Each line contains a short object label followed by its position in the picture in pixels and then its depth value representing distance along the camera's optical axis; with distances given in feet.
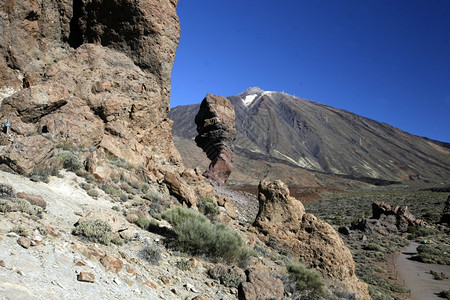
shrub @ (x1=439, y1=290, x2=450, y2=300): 32.46
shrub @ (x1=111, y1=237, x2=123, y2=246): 16.70
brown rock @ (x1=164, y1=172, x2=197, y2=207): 32.96
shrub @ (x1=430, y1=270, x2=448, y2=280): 39.94
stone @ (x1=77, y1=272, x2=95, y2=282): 11.81
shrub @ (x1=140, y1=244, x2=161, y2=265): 16.34
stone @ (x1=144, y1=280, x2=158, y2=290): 13.96
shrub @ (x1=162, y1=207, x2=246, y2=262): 19.29
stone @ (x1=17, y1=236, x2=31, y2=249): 12.45
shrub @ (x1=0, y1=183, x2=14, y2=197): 17.09
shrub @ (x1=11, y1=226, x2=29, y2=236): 13.15
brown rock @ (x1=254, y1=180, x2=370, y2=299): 25.16
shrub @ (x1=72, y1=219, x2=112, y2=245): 15.85
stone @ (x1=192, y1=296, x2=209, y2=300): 14.02
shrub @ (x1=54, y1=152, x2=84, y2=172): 26.23
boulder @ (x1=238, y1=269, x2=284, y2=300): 16.12
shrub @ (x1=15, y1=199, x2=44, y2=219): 15.48
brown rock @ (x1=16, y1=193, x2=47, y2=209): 17.29
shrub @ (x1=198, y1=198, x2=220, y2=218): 33.73
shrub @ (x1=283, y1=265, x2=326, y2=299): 19.54
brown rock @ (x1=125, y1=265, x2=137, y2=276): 14.20
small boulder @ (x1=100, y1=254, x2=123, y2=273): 13.62
